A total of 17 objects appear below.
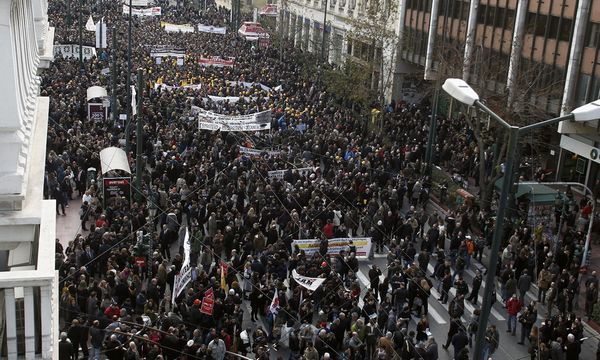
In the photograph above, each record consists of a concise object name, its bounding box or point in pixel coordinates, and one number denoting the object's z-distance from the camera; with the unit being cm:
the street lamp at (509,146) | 1071
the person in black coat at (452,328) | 1802
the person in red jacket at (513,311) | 1948
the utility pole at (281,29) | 5717
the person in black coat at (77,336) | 1572
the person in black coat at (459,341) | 1719
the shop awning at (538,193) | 2551
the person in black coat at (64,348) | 1467
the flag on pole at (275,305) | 1770
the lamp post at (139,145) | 2436
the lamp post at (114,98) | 3578
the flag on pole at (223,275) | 1830
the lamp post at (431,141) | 3073
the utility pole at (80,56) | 4425
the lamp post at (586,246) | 2261
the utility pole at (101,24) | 4505
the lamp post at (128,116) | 2831
